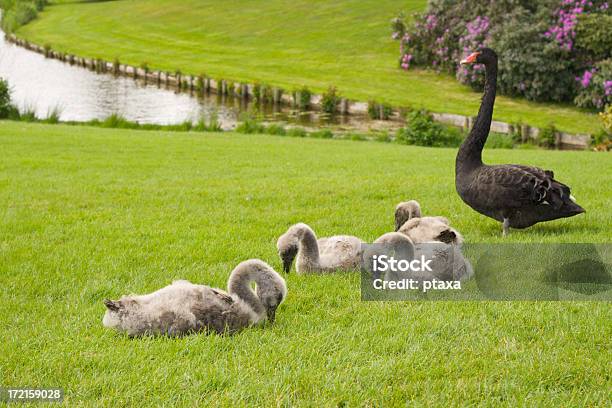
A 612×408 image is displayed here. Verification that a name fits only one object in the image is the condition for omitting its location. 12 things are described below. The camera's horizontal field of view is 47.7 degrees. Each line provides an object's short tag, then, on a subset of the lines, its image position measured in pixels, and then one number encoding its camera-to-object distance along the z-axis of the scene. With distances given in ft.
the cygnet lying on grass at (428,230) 19.66
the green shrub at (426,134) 72.54
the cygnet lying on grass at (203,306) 14.03
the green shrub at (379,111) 96.89
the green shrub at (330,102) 102.63
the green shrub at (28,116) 78.89
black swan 21.53
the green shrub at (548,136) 78.43
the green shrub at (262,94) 114.83
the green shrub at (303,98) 107.76
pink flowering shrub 92.99
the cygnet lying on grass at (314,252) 18.51
